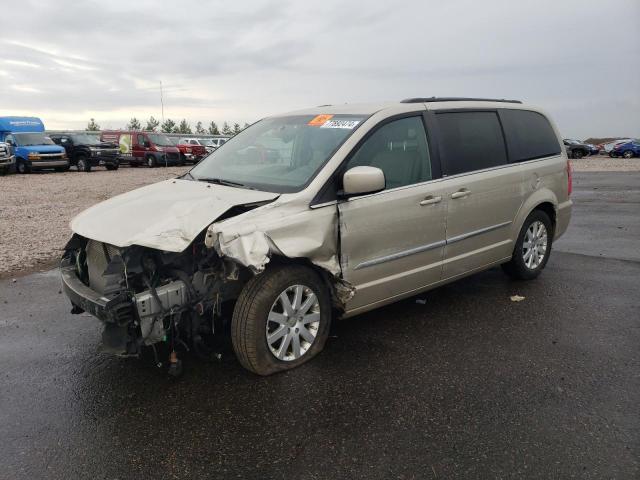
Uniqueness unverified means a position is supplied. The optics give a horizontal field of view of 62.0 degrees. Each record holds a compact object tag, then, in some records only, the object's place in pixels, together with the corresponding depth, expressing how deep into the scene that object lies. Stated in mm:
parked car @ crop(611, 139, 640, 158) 36344
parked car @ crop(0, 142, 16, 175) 21484
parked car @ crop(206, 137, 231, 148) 35703
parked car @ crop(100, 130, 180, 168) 28734
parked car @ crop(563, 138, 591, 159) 38656
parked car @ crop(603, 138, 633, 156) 38916
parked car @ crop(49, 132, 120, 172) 25047
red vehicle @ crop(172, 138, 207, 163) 30453
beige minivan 3311
